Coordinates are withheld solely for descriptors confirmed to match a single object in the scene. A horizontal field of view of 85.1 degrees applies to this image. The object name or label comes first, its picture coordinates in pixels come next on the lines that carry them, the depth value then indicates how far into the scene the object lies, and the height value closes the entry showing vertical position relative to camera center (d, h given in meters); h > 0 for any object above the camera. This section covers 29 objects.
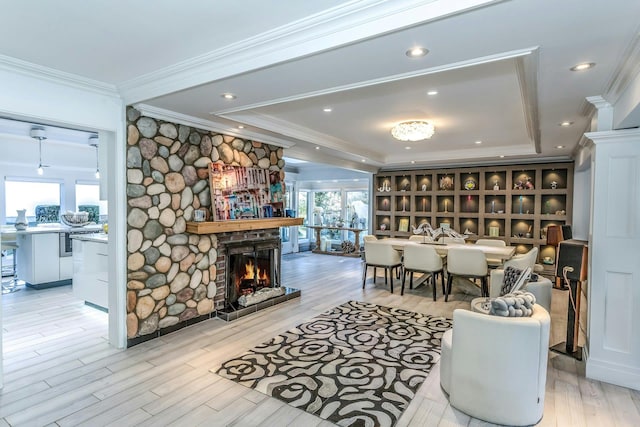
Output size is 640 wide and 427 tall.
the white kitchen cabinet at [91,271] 4.55 -0.95
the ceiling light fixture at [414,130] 4.25 +0.94
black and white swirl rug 2.57 -1.46
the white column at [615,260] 2.84 -0.44
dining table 5.22 -0.68
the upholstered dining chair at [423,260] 5.41 -0.86
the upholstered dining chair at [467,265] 5.02 -0.86
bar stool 5.46 -0.73
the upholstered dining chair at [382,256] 5.80 -0.85
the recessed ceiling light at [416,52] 2.06 +0.93
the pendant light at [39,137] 5.42 +1.06
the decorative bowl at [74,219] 6.20 -0.31
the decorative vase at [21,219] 5.78 -0.30
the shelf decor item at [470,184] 7.84 +0.51
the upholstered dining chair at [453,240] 6.45 -0.63
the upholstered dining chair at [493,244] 5.17 -0.68
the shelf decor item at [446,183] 8.12 +0.54
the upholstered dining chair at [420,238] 6.59 -0.63
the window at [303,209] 10.72 -0.14
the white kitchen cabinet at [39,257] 5.55 -0.91
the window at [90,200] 7.13 +0.03
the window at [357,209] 10.12 -0.11
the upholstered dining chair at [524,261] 4.43 -0.70
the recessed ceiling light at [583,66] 2.23 +0.92
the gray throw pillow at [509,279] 3.48 -0.74
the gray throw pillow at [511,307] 2.42 -0.71
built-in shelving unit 7.06 +0.13
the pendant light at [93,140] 5.82 +1.06
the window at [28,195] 6.25 +0.11
